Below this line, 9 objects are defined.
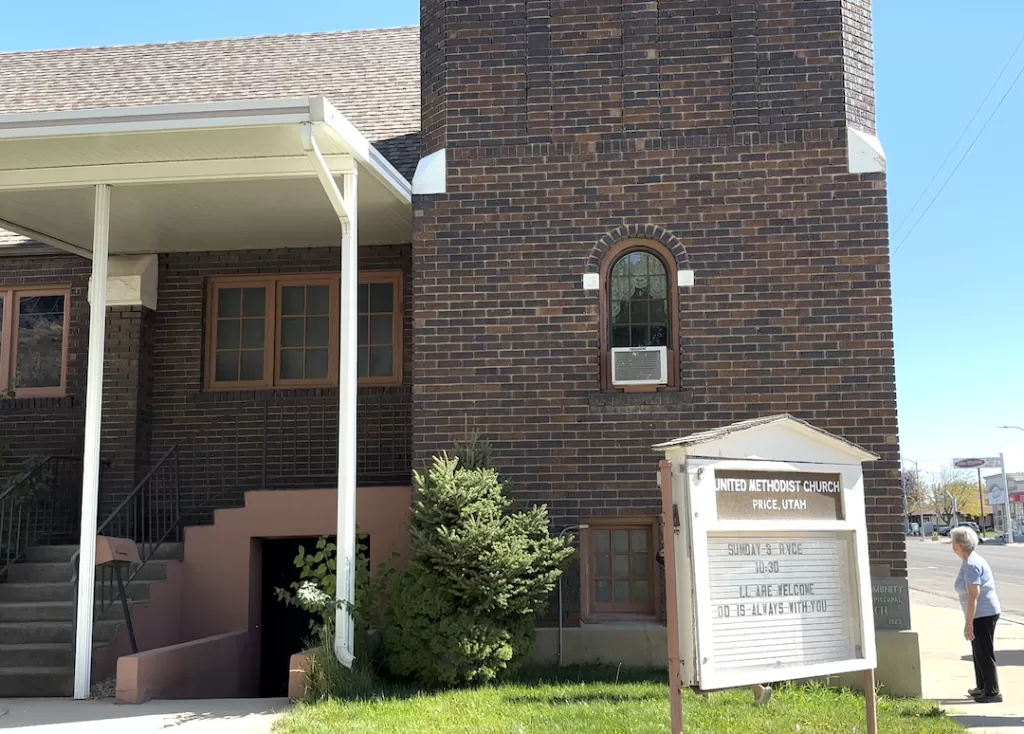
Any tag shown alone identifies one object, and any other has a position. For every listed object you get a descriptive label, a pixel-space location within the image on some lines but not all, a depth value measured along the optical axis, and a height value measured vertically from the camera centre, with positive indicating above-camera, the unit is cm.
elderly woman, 879 -95
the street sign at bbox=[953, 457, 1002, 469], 10948 +455
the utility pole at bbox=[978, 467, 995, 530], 9471 -71
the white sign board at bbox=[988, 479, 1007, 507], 7962 +98
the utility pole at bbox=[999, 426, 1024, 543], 6736 -132
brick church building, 939 +235
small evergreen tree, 820 -59
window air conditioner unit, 956 +129
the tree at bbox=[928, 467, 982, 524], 10431 +107
